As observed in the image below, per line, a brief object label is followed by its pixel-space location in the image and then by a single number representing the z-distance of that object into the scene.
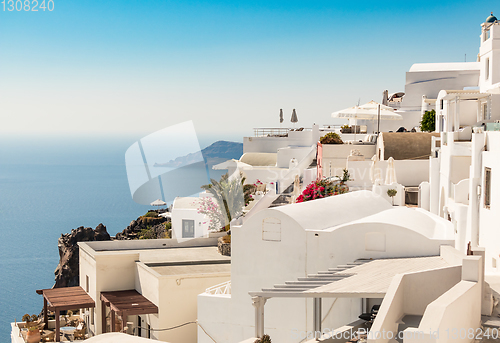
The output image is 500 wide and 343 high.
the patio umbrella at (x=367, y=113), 35.16
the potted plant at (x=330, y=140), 32.50
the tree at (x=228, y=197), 27.28
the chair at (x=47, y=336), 22.97
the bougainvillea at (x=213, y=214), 27.69
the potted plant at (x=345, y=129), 41.60
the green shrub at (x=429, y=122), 36.97
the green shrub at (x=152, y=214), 59.91
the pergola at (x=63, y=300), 21.92
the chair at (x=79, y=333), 23.14
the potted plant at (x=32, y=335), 22.56
